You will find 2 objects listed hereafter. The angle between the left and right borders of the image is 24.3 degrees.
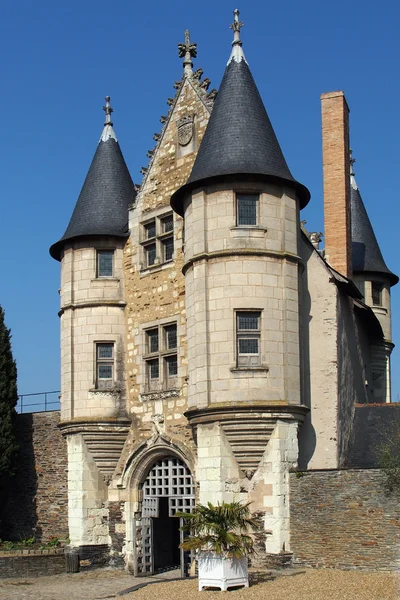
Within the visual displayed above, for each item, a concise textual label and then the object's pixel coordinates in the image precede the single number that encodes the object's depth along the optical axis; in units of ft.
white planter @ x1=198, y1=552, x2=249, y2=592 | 58.85
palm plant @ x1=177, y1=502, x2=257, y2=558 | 59.26
